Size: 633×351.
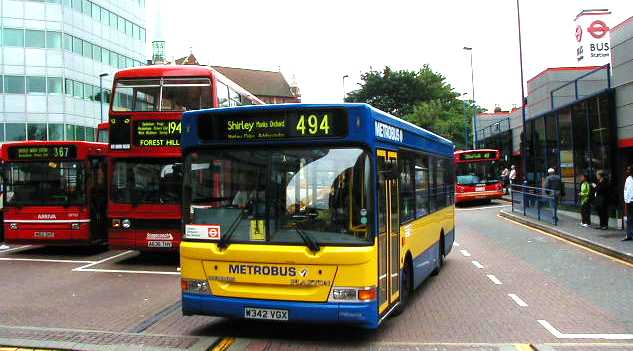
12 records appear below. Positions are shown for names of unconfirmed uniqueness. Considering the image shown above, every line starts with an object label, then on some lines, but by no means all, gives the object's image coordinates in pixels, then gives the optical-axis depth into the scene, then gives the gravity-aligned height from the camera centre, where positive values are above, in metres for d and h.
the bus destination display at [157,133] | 12.91 +1.24
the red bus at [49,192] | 14.59 +0.08
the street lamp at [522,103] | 29.64 +3.75
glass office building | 51.09 +10.78
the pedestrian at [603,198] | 17.33 -0.50
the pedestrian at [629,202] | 14.76 -0.55
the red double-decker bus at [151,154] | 12.98 +0.82
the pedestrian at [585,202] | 18.61 -0.65
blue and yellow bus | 6.51 -0.27
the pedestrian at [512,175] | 34.25 +0.42
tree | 68.94 +10.48
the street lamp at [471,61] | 54.09 +10.72
